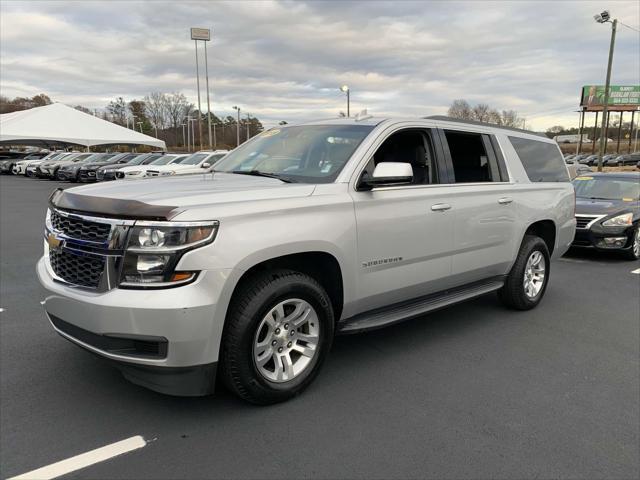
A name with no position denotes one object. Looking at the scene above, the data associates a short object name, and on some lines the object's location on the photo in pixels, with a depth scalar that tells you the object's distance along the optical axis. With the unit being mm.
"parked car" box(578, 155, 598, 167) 58281
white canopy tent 44250
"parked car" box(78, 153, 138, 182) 27594
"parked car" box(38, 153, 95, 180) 29844
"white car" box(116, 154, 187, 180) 21836
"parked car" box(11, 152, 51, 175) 35094
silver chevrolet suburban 2729
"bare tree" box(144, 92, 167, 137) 115744
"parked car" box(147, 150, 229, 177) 19516
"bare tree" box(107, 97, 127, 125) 116562
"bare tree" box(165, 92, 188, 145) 117638
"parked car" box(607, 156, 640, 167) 60469
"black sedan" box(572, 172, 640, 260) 8461
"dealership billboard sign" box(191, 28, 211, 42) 52656
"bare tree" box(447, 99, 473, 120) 78438
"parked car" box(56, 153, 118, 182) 28188
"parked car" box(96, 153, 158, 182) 25373
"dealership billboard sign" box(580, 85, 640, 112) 56719
